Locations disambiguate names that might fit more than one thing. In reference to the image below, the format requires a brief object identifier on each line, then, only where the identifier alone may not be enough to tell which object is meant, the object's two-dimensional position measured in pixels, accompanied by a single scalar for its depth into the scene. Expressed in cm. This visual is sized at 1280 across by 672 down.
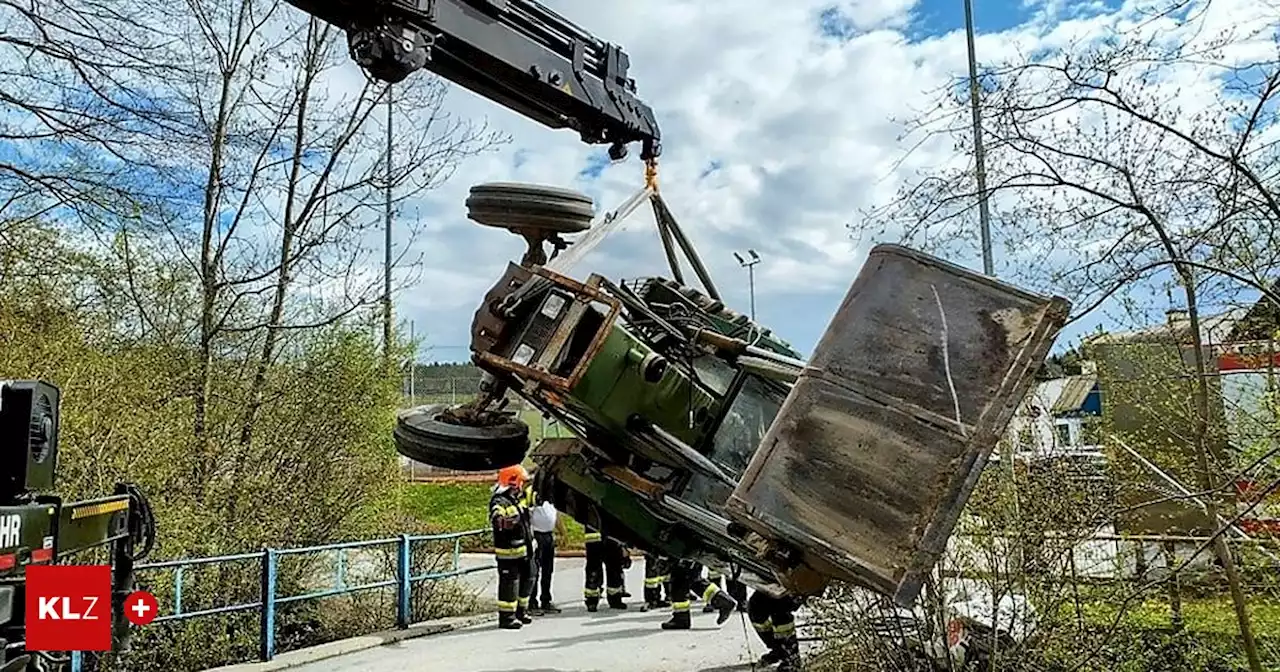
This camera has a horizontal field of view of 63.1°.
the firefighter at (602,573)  1123
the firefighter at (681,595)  955
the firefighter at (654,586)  1125
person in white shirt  1144
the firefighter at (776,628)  778
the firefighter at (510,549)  1011
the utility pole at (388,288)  1184
